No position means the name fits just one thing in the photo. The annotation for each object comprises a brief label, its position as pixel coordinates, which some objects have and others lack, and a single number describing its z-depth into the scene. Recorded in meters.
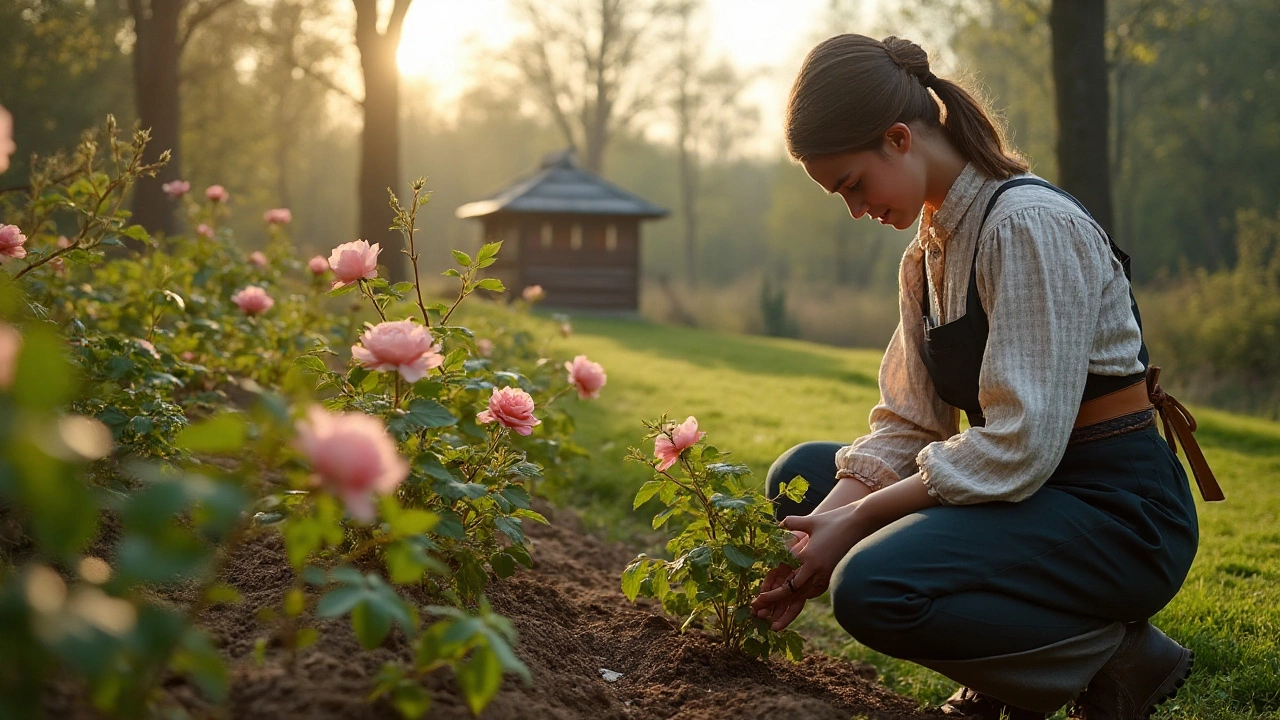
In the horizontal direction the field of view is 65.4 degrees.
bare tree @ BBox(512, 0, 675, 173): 29.09
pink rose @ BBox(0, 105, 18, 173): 1.27
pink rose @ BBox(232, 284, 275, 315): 3.54
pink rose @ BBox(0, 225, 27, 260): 2.21
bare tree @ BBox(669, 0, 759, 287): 31.45
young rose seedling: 2.14
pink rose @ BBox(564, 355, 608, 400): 2.70
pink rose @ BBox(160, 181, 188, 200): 4.61
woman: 1.96
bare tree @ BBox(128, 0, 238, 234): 8.87
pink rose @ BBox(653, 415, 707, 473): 2.17
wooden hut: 20.95
